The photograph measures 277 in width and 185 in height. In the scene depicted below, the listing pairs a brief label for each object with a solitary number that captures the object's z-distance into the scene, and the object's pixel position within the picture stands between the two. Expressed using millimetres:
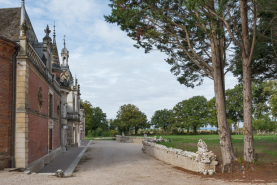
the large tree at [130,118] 65438
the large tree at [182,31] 11258
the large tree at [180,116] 66000
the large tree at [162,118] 75856
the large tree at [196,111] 63688
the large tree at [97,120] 72375
